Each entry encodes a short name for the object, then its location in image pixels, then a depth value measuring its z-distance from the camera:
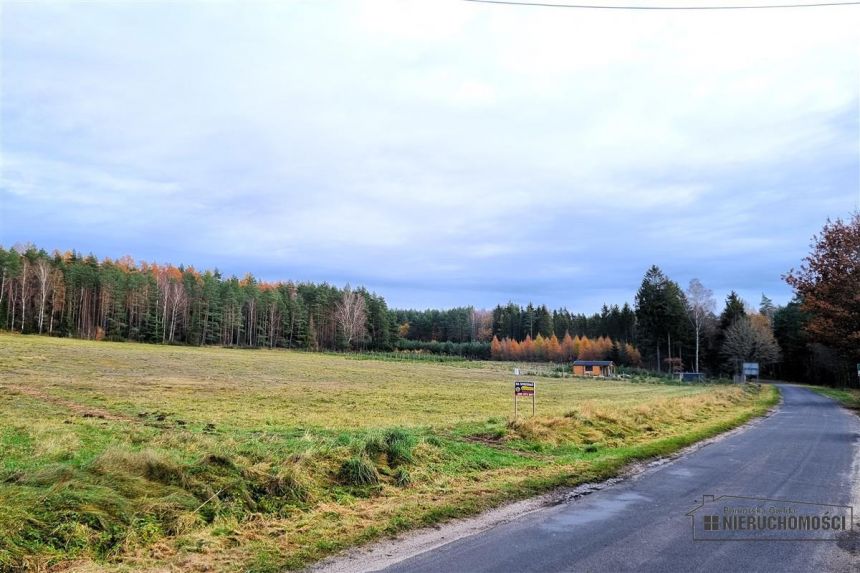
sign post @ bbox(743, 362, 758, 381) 73.44
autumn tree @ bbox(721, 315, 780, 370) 81.31
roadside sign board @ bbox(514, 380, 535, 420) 17.69
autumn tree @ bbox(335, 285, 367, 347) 133.50
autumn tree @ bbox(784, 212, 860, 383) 30.16
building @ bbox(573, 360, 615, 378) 90.25
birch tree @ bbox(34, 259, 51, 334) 96.56
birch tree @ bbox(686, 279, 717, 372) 91.92
